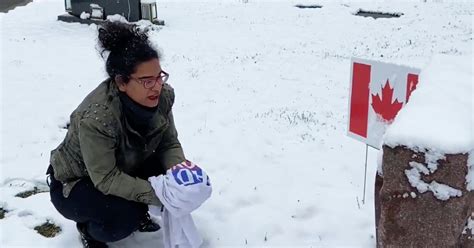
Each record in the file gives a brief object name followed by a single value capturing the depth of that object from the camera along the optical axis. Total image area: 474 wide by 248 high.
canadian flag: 3.33
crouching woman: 2.88
